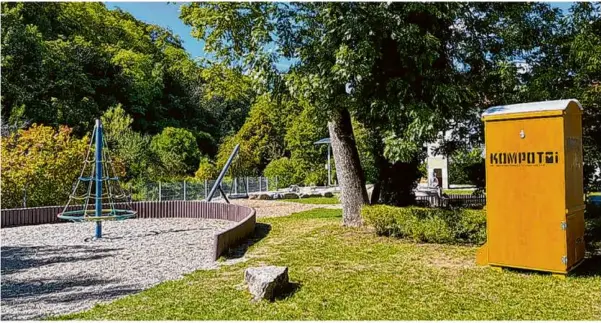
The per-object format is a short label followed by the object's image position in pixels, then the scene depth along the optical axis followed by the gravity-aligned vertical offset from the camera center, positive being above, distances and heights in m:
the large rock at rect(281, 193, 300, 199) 23.44 -0.90
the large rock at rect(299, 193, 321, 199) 23.62 -0.88
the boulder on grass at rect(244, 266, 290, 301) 5.36 -1.16
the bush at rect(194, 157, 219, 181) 26.38 +0.34
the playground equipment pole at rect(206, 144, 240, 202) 16.61 -0.05
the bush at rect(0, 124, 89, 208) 15.81 +0.48
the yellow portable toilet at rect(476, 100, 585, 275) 5.95 -0.15
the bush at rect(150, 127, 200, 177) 28.11 +1.85
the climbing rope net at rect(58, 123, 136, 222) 11.79 -0.73
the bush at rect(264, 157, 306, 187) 31.86 +0.41
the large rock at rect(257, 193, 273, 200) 22.81 -0.91
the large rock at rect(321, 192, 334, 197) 24.06 -0.85
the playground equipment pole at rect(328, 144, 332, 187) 29.65 +0.17
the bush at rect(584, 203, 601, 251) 7.82 -1.02
